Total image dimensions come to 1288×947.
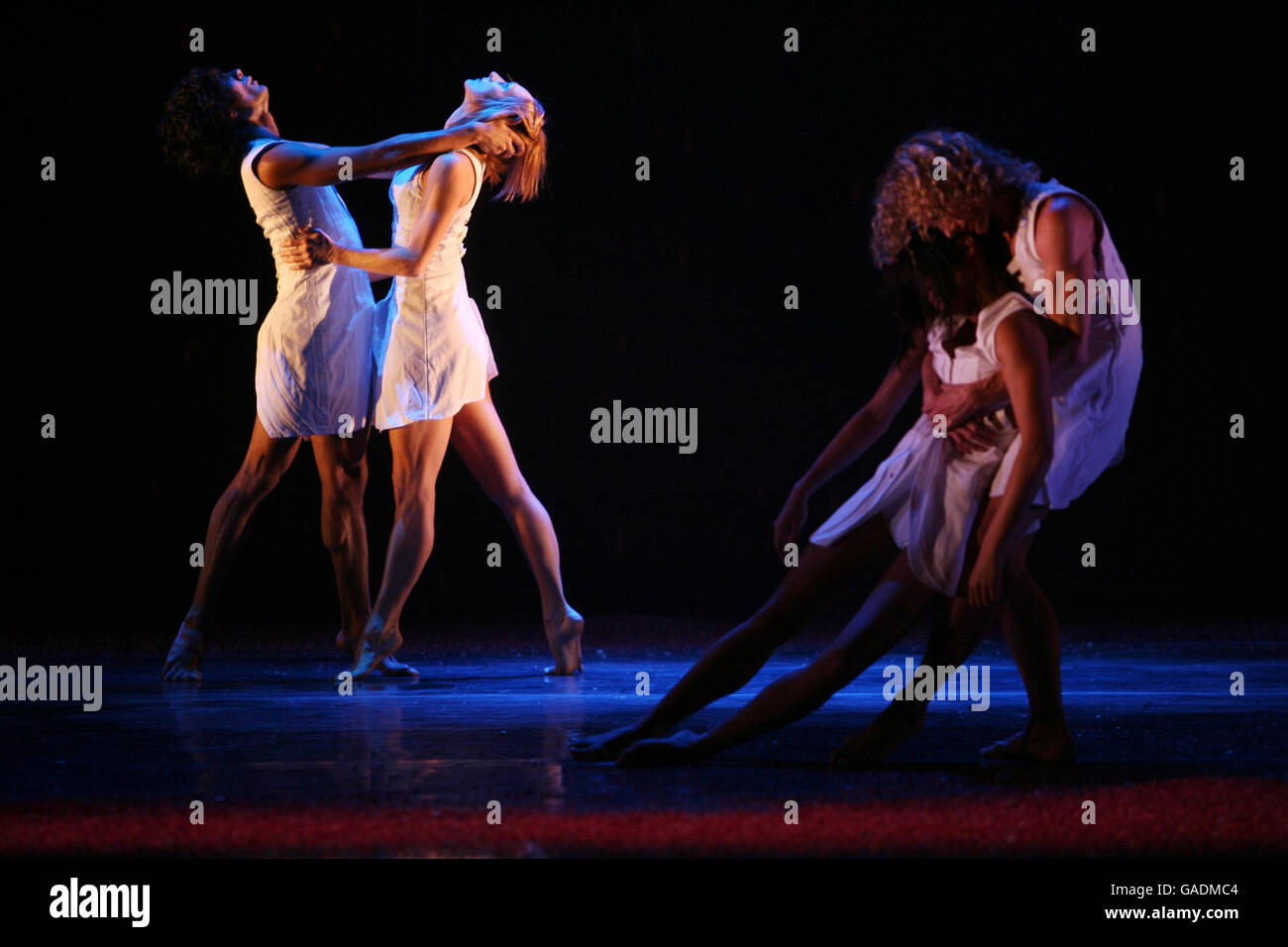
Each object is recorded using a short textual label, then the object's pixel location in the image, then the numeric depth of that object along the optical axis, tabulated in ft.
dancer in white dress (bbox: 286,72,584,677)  31.17
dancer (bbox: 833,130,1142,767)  19.57
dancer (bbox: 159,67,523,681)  31.48
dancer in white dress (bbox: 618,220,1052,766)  18.70
